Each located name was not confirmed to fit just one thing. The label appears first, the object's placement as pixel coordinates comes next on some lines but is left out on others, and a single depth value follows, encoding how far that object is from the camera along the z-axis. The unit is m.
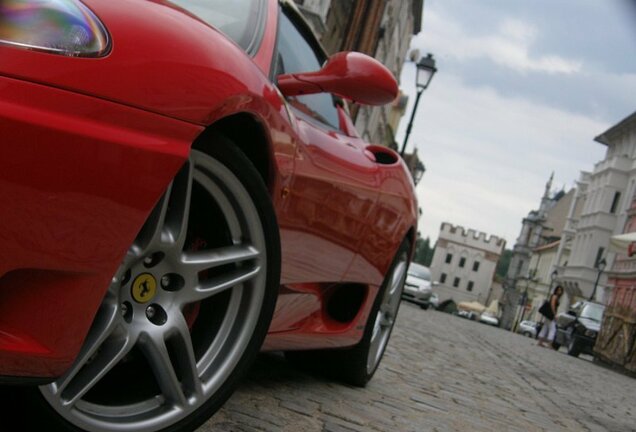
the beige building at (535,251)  89.25
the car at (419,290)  27.27
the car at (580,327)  22.73
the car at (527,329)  55.56
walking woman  22.84
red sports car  1.70
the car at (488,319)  72.79
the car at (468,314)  81.55
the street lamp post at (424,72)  16.98
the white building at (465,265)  120.06
